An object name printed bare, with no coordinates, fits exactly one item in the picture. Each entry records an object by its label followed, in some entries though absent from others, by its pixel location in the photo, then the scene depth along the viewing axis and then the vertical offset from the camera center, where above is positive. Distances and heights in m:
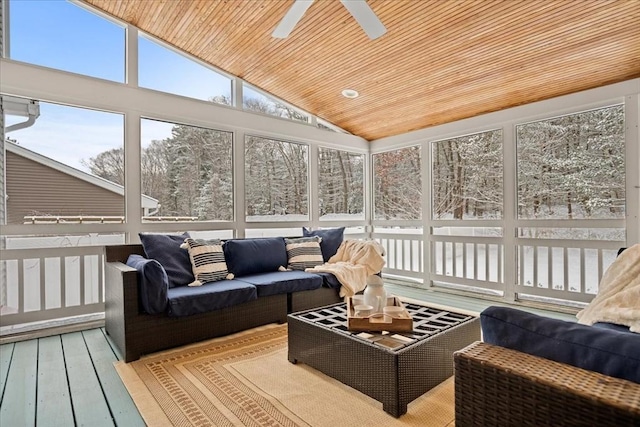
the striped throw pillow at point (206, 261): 3.34 -0.42
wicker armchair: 0.84 -0.46
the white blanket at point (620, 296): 1.96 -0.50
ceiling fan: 2.54 +1.48
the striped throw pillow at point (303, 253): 4.11 -0.43
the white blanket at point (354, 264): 3.97 -0.58
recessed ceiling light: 4.75 +1.64
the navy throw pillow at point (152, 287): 2.63 -0.51
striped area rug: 1.88 -1.06
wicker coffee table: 1.91 -0.81
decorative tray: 2.23 -0.68
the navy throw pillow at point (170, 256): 3.23 -0.35
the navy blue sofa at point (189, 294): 2.65 -0.66
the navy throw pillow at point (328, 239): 4.53 -0.30
